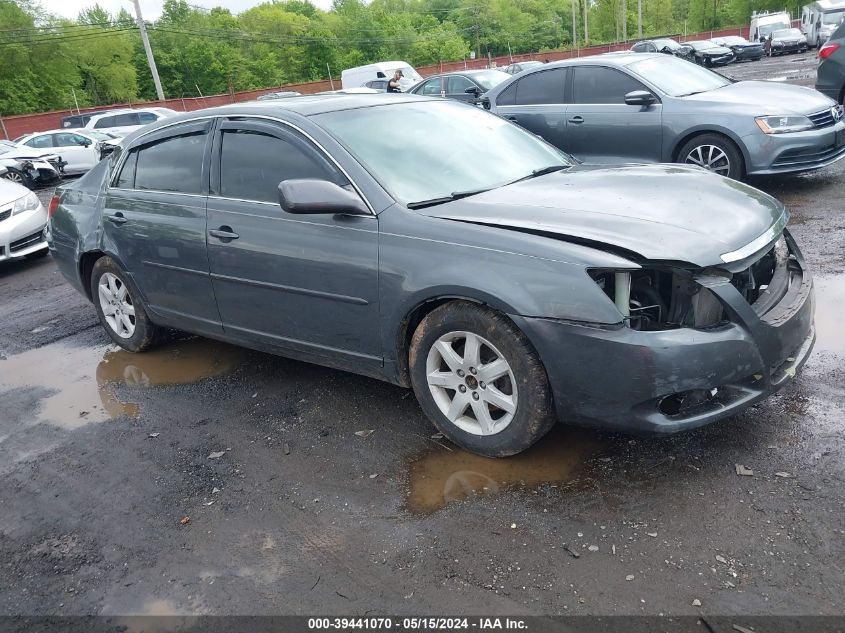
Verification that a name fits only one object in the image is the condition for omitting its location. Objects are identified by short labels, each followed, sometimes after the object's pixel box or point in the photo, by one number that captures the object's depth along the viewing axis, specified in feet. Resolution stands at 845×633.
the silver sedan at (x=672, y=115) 23.77
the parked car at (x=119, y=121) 73.92
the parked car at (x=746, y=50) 130.82
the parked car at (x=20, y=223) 28.37
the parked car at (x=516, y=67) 80.22
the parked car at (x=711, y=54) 121.29
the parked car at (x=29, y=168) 56.44
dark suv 32.01
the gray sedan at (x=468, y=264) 9.66
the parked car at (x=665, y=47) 119.55
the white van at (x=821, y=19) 115.65
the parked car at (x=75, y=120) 88.07
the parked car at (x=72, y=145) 66.13
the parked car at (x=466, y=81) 49.96
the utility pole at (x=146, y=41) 115.90
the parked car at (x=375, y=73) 89.15
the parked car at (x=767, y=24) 142.31
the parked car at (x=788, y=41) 128.77
